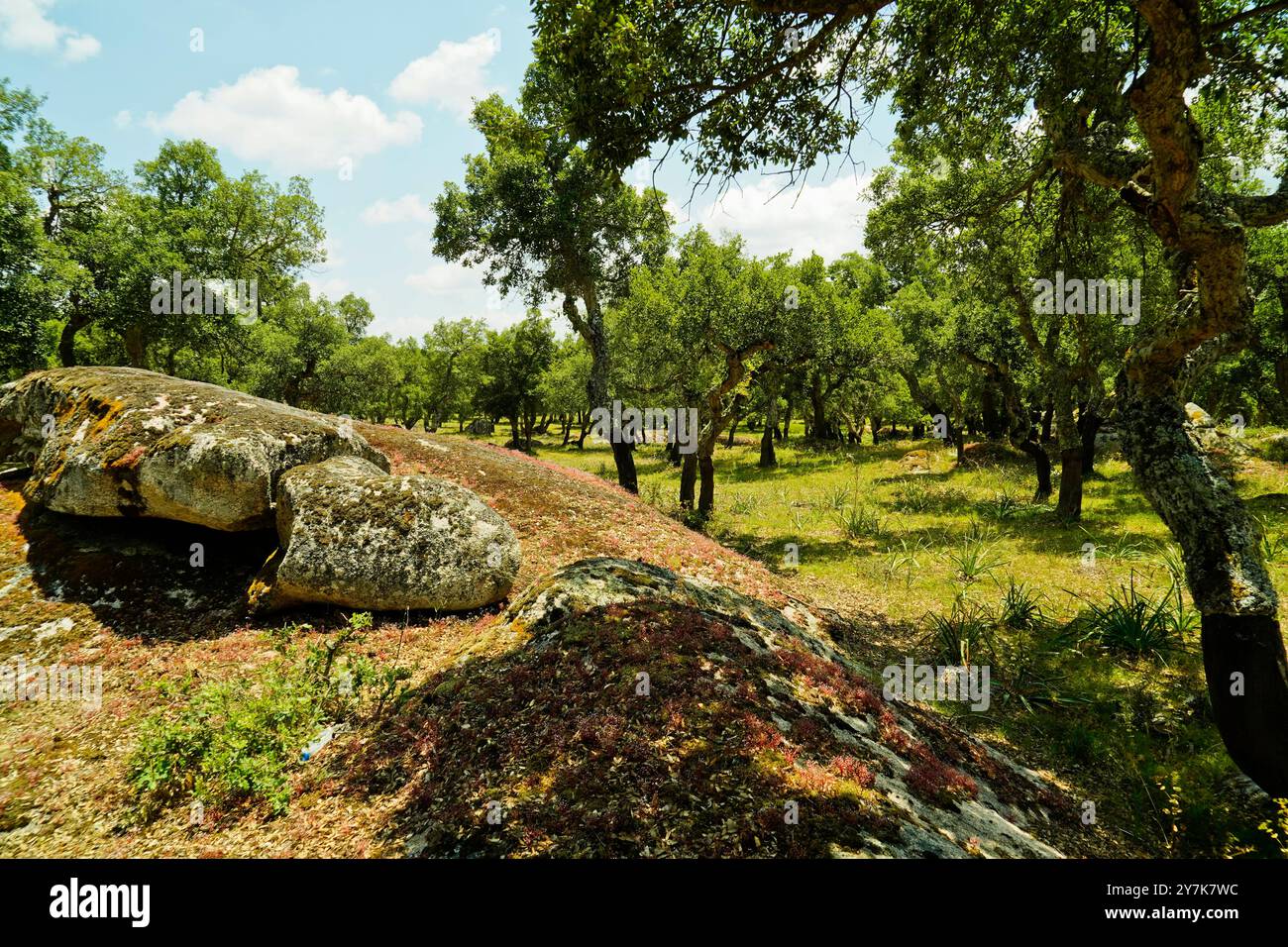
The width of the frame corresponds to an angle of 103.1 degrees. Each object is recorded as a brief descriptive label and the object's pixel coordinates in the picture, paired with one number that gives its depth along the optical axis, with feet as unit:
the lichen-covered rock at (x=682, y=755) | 13.50
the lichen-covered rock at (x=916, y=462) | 107.24
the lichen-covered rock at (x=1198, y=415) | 93.67
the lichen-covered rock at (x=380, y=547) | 27.40
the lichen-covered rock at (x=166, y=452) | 28.27
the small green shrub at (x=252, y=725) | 16.49
